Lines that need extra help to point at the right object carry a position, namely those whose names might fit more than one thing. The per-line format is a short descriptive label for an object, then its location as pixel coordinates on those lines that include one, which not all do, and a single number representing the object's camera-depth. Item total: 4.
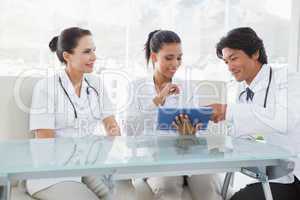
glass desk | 0.98
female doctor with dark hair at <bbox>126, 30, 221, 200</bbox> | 1.58
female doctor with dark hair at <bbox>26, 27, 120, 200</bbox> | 1.67
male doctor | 1.48
